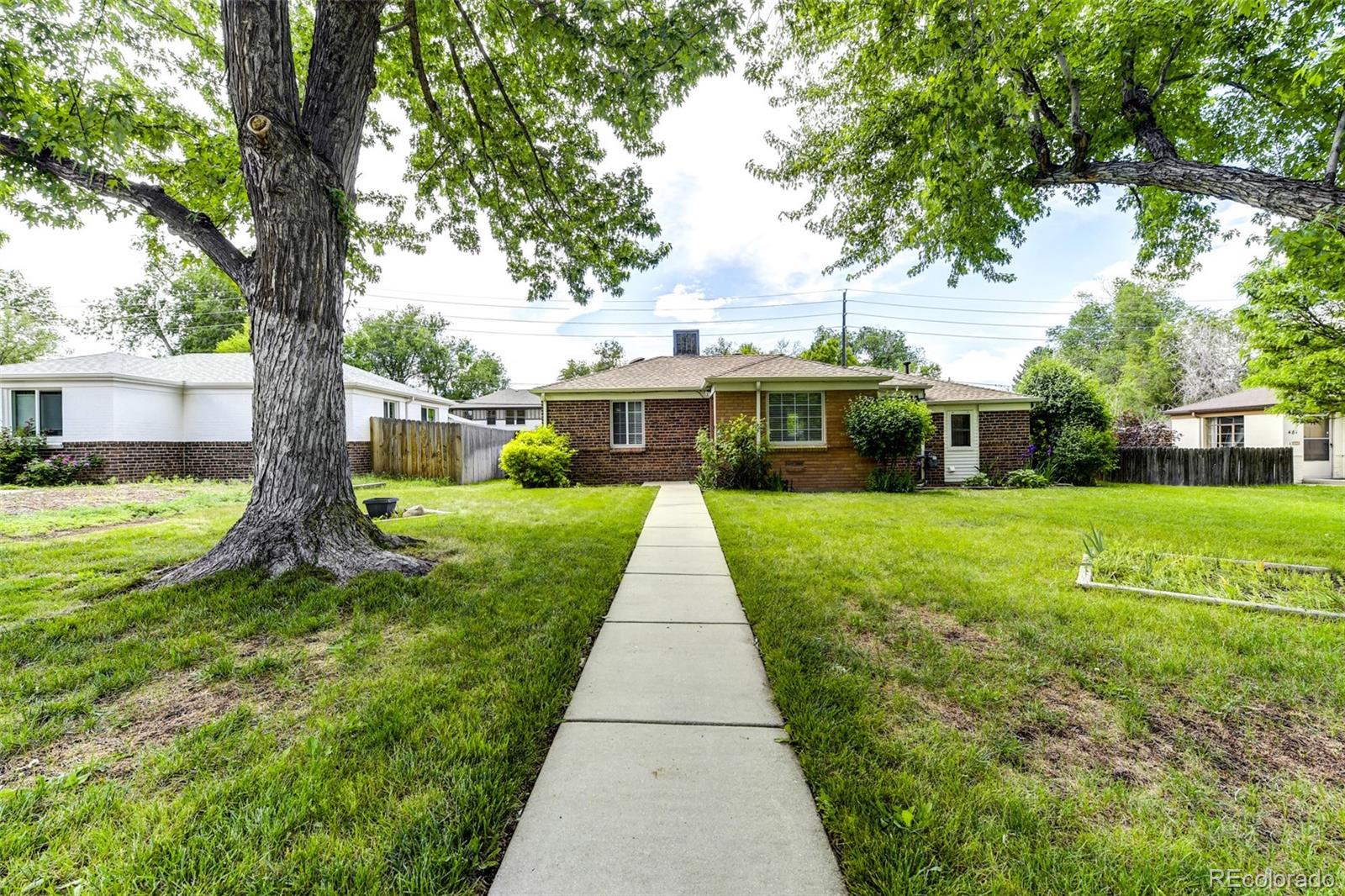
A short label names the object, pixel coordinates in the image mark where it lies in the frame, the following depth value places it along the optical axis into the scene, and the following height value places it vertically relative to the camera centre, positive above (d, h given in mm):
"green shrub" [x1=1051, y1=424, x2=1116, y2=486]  13297 -274
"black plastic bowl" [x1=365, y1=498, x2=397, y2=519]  7261 -885
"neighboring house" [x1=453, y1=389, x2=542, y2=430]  35406 +2906
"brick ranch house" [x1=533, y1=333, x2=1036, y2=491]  12125 +856
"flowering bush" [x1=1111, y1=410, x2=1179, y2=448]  16375 +365
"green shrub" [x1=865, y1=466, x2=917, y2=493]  11961 -863
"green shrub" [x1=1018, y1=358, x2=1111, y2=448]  13734 +1232
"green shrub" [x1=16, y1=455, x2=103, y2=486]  12648 -488
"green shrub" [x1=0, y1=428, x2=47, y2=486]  12789 +5
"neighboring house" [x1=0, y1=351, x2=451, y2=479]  13680 +1251
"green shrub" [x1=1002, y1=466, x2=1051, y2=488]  13023 -939
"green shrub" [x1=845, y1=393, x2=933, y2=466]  11344 +466
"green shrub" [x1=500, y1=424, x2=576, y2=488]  12289 -288
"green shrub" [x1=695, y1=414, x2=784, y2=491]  11508 -249
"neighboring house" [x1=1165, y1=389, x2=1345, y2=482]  17000 +457
